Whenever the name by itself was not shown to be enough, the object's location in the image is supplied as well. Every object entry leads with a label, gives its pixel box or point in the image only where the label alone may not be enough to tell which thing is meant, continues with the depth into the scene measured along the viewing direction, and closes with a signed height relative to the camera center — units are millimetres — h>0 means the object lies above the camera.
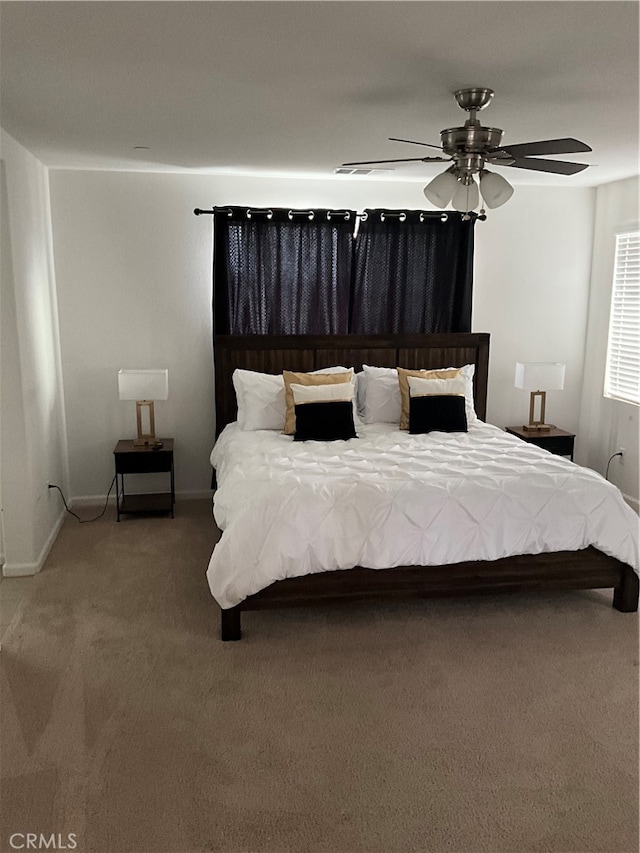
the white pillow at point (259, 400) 4914 -707
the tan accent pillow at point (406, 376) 5016 -557
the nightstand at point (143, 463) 5051 -1176
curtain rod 5191 +619
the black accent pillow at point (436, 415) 4852 -786
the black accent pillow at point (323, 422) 4637 -808
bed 3369 -1159
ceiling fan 2922 +593
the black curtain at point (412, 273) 5500 +192
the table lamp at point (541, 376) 5527 -591
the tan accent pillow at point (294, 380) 4801 -571
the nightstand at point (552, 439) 5555 -1078
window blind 5434 -203
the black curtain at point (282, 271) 5297 +193
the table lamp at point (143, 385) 4961 -612
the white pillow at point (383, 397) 5133 -709
